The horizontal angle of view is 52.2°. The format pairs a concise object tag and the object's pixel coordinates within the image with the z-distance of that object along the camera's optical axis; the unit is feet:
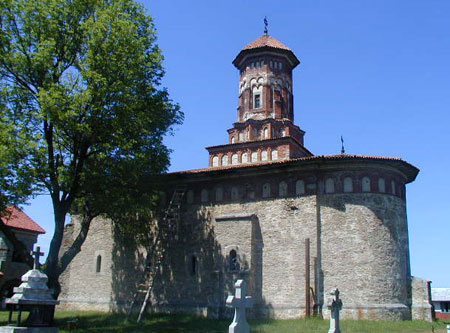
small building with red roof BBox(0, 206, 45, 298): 88.79
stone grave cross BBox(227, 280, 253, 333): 35.63
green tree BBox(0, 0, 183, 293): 52.70
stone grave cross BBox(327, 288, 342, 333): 41.81
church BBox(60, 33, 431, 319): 62.44
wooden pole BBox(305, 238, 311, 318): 61.41
